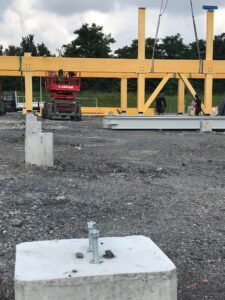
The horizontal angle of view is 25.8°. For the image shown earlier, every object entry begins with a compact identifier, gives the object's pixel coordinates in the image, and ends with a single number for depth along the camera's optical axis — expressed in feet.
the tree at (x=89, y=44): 248.32
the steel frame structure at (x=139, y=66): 94.32
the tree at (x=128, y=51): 248.32
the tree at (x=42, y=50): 273.91
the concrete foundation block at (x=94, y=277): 8.37
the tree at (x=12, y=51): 274.48
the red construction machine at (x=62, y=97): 88.99
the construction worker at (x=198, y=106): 90.48
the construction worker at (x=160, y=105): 106.11
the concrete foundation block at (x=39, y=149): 30.35
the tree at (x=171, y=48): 255.91
